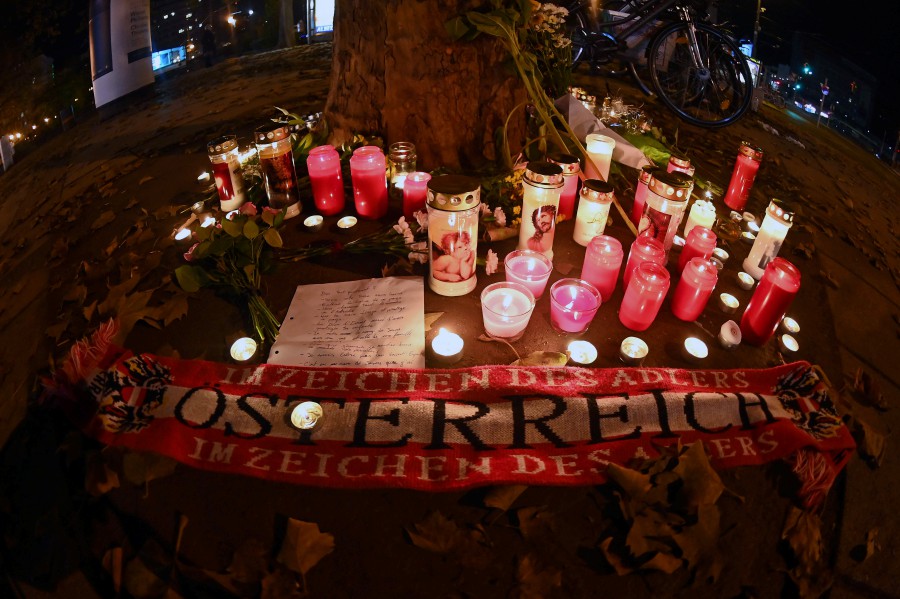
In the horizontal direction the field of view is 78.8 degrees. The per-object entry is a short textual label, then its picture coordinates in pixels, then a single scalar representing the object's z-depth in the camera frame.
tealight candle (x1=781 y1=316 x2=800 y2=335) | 0.86
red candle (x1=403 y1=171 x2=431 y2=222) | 1.00
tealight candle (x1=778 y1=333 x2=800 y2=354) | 0.81
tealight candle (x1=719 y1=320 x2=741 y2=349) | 0.79
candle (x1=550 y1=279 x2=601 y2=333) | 0.78
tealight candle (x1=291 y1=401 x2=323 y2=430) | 0.68
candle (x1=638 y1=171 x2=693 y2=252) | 0.83
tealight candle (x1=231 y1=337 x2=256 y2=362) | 0.77
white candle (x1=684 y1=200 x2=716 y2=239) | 0.94
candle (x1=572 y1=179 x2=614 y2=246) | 0.90
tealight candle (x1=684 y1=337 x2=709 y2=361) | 0.78
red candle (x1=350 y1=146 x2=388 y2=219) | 1.00
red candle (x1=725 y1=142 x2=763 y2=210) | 1.07
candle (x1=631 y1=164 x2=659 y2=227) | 0.95
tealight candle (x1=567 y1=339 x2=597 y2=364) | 0.76
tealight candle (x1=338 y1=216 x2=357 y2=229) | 1.03
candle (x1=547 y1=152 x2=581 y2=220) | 0.92
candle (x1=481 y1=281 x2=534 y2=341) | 0.76
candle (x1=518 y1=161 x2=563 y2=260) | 0.83
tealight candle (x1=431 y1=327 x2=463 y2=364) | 0.75
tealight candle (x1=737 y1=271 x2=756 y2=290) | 0.92
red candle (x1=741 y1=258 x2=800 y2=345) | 0.74
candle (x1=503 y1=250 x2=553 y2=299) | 0.83
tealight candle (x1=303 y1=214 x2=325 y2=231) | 1.03
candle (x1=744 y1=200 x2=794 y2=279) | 0.85
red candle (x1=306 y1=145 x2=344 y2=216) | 1.01
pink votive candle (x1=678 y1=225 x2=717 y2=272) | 0.87
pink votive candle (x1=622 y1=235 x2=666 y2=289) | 0.83
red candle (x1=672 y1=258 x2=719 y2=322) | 0.80
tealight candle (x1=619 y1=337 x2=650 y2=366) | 0.76
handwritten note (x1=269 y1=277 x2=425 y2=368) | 0.77
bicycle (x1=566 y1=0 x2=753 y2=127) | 1.66
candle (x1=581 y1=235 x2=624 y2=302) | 0.83
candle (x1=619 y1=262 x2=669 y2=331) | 0.77
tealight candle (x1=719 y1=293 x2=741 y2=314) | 0.87
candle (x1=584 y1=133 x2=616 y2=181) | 1.08
